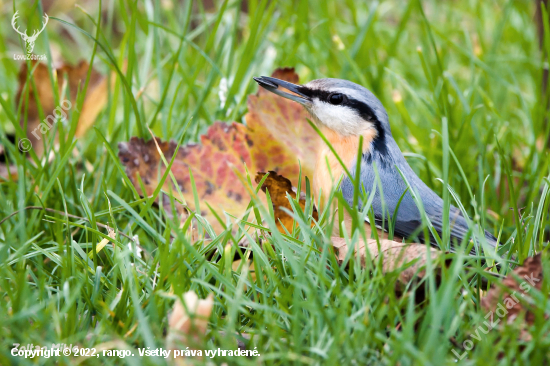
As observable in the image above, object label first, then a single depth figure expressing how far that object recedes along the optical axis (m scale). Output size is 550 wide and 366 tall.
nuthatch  5.92
